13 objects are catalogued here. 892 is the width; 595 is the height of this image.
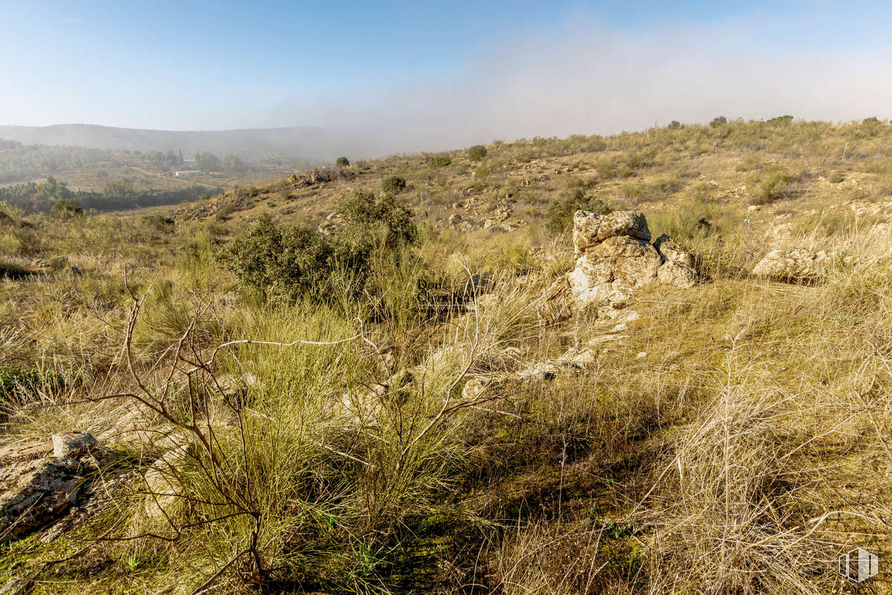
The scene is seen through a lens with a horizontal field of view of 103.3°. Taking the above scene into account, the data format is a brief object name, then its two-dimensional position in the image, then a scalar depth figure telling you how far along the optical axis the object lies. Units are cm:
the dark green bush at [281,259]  480
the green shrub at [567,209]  1057
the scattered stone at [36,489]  137
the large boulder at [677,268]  404
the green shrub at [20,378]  305
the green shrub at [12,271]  764
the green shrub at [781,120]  2550
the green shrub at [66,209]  2048
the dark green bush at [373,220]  564
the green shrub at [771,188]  1250
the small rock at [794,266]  374
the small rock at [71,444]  164
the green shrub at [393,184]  2071
